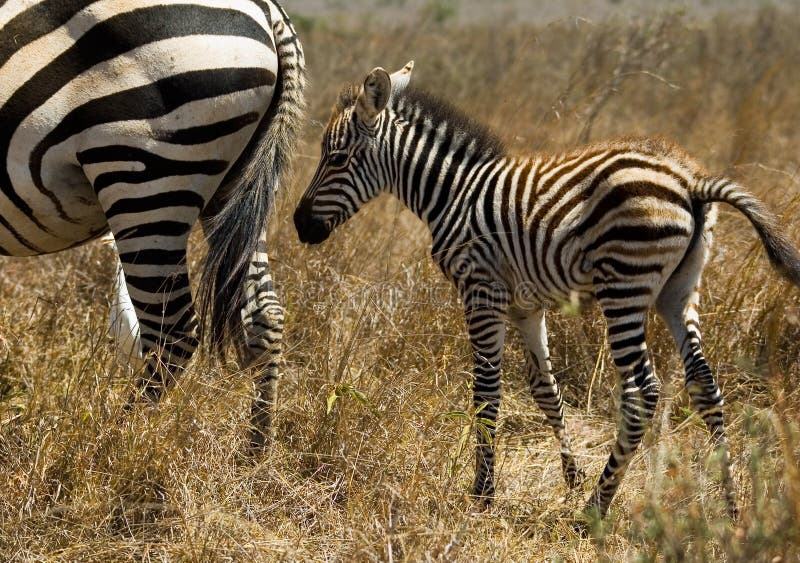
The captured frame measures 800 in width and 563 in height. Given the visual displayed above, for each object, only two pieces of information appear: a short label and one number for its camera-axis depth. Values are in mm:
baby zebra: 7738
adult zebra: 7516
